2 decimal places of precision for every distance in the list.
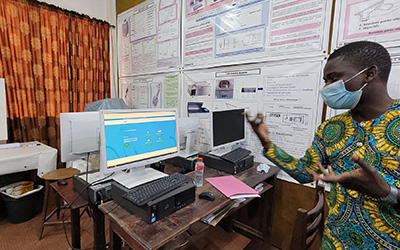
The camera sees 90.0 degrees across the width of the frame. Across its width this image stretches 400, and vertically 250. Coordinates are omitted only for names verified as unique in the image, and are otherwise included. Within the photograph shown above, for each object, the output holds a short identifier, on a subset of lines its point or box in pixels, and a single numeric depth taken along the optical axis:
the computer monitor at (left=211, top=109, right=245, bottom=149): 1.62
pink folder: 1.25
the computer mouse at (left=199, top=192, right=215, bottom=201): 1.16
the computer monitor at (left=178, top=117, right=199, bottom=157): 1.88
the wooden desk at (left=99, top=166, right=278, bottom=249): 0.84
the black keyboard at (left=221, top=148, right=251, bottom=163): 1.61
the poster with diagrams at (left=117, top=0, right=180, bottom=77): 2.59
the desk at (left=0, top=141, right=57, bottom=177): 1.95
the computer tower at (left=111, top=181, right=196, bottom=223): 0.93
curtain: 2.51
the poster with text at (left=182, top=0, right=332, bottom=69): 1.61
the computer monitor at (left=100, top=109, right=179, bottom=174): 1.09
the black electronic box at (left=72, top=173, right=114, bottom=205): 1.20
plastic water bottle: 1.37
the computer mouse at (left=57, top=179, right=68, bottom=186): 1.46
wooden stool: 1.70
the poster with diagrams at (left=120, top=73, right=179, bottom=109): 2.67
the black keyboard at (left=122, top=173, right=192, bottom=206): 0.96
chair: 0.85
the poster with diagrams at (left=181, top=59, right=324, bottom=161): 1.64
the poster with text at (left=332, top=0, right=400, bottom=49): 1.31
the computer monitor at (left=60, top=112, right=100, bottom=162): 1.38
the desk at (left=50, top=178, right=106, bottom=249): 1.25
